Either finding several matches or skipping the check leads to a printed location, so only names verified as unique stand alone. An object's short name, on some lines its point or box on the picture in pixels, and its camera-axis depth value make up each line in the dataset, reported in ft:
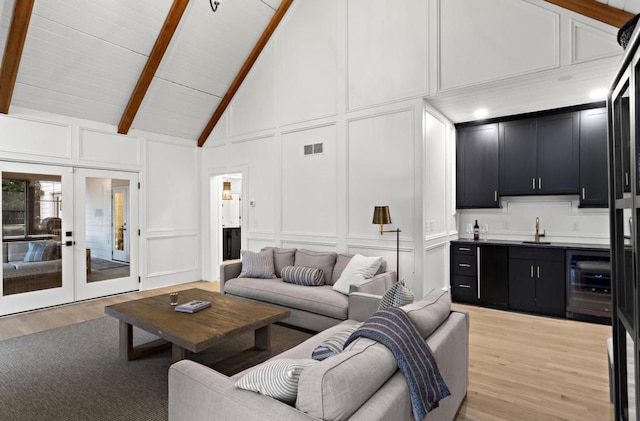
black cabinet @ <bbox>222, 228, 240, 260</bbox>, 29.55
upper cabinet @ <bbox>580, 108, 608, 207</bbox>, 14.19
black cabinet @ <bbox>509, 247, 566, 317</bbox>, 14.12
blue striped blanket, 4.86
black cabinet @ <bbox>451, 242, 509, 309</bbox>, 15.40
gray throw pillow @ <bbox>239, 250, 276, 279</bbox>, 15.24
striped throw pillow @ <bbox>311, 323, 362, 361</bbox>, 5.35
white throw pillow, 12.53
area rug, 7.72
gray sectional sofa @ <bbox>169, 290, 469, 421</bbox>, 4.02
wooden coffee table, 8.33
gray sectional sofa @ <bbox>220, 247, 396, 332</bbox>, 11.91
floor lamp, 13.78
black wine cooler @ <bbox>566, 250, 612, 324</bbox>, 13.29
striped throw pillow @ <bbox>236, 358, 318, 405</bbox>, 4.38
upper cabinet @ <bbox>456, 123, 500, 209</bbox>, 16.65
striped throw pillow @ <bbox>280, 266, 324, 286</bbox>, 13.85
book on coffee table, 9.94
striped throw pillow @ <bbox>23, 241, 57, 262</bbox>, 15.61
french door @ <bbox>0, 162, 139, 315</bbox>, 15.14
